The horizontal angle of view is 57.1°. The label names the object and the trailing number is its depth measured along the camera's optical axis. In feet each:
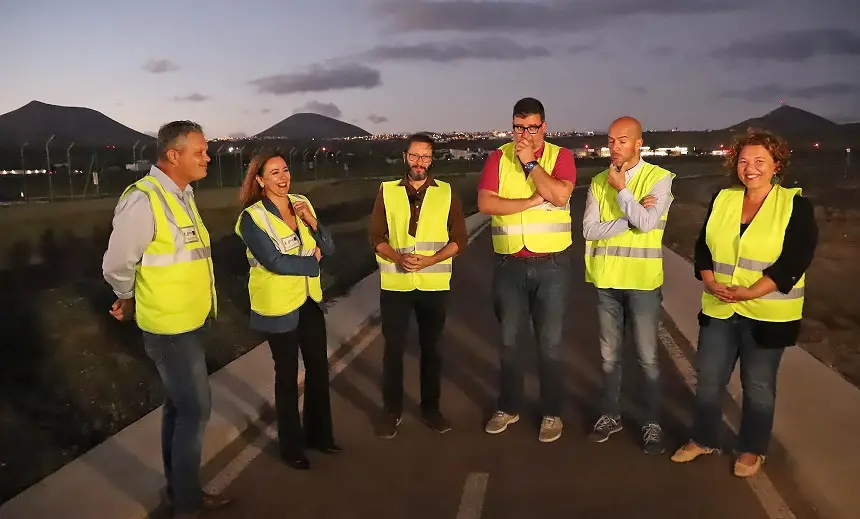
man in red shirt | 17.38
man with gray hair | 13.23
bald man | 17.03
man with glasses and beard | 18.83
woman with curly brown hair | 15.40
